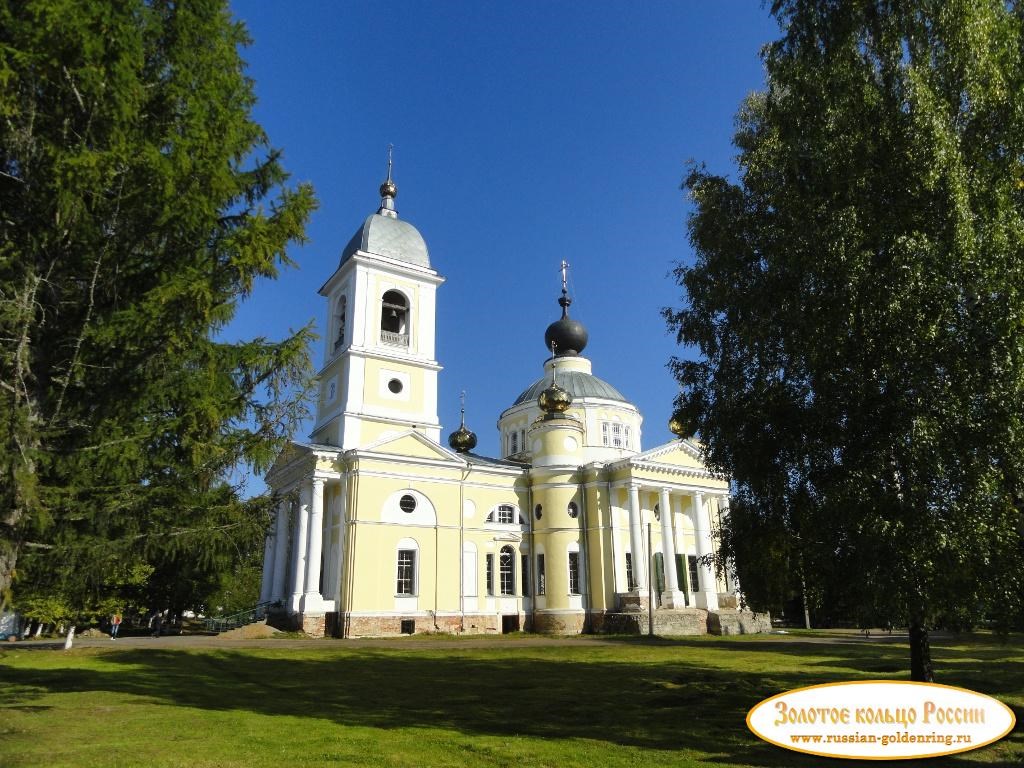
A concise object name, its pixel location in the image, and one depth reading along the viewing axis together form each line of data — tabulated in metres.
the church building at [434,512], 26.91
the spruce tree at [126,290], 7.17
